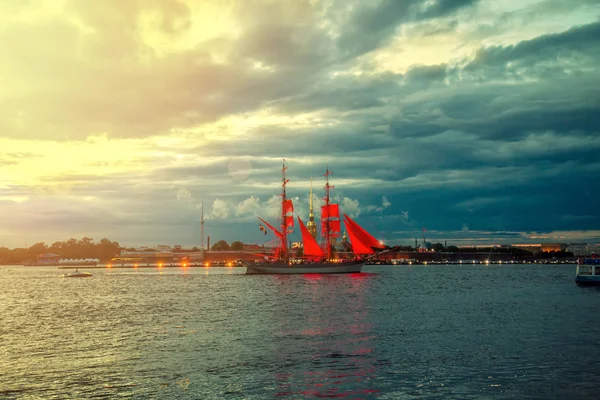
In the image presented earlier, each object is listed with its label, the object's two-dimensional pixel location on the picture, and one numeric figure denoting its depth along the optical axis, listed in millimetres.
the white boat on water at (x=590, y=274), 110500
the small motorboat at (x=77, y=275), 192250
